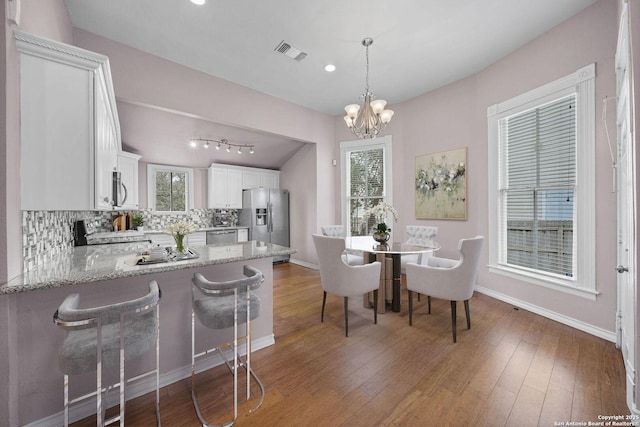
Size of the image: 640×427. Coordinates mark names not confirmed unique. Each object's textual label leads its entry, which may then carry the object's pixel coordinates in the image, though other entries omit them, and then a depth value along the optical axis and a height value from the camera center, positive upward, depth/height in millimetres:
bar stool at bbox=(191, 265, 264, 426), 1479 -621
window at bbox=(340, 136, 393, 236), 4781 +686
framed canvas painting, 3801 +442
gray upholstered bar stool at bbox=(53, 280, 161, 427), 1068 -640
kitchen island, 1340 -578
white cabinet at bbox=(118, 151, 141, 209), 4008 +661
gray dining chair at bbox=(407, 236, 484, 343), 2352 -670
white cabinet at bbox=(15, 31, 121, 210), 1382 +541
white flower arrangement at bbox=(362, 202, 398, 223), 3251 +25
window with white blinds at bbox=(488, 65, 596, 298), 2504 +309
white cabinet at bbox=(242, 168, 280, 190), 5844 +865
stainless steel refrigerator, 5582 -54
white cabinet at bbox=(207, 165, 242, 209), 5407 +576
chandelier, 2842 +1187
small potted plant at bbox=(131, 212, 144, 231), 4637 -150
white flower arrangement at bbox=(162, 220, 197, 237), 1948 -129
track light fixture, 4629 +1399
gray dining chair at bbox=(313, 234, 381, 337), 2514 -642
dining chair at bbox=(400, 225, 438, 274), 3682 -391
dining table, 2992 -713
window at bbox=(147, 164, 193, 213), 4984 +530
